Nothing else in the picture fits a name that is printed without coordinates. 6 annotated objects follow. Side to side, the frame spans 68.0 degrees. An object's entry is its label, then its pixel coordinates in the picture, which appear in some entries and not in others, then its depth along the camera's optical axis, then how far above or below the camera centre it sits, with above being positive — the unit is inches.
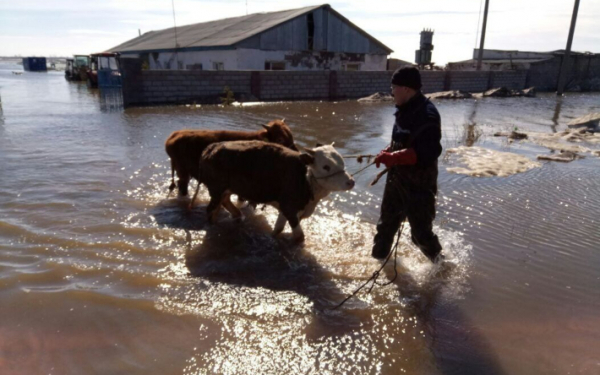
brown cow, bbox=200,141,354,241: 222.2 -54.4
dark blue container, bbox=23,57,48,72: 3044.0 -17.8
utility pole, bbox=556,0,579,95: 1414.9 +38.0
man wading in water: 174.6 -40.6
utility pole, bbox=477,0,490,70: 1571.1 +138.9
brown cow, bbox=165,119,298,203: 281.3 -47.4
